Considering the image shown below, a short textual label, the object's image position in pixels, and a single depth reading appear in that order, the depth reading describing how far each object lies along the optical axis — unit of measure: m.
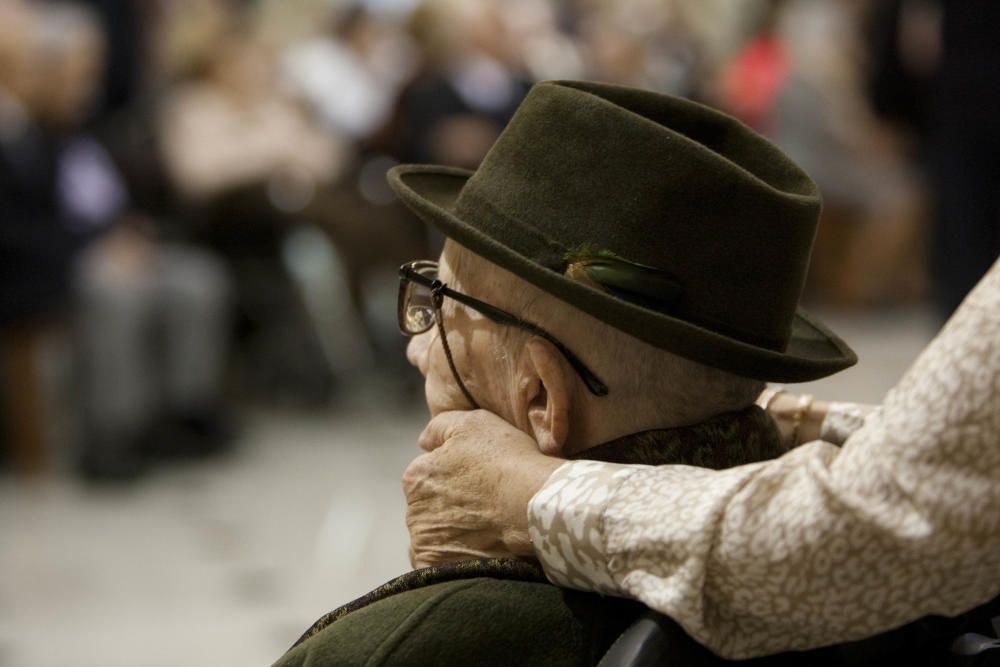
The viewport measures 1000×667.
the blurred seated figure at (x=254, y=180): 10.33
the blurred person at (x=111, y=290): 8.96
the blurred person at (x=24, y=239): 8.52
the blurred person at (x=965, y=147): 6.35
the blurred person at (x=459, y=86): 11.44
